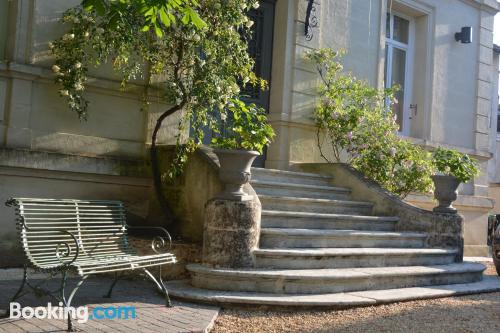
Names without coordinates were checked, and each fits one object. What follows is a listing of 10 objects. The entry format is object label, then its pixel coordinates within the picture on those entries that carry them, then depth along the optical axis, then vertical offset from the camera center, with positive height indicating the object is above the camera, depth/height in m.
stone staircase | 5.44 -0.62
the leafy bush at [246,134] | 6.22 +0.62
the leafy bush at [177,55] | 6.57 +1.48
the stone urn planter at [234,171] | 5.82 +0.20
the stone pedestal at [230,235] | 5.65 -0.42
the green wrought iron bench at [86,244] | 4.34 -0.53
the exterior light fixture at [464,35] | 11.76 +3.41
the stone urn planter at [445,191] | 7.75 +0.20
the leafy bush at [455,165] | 8.12 +0.58
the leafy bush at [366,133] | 8.66 +0.99
